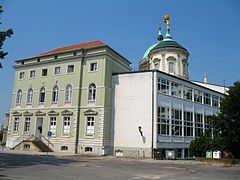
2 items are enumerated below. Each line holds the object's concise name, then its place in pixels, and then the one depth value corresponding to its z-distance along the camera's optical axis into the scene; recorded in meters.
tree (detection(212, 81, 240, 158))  27.41
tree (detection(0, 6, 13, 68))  22.18
